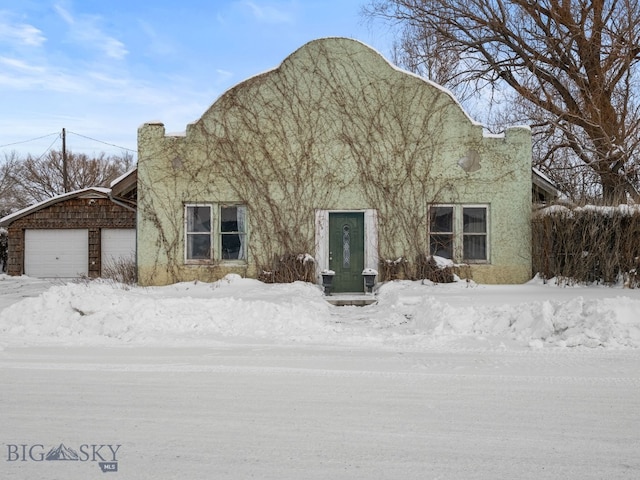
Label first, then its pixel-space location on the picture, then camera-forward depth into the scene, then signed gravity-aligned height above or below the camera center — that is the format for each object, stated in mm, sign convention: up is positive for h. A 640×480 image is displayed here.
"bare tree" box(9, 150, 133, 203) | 55156 +7769
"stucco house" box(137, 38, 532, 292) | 15234 +1863
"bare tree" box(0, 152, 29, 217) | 51406 +5696
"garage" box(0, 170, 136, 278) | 24938 +666
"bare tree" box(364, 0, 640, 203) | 21500 +7719
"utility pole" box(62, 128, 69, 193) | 40984 +7776
